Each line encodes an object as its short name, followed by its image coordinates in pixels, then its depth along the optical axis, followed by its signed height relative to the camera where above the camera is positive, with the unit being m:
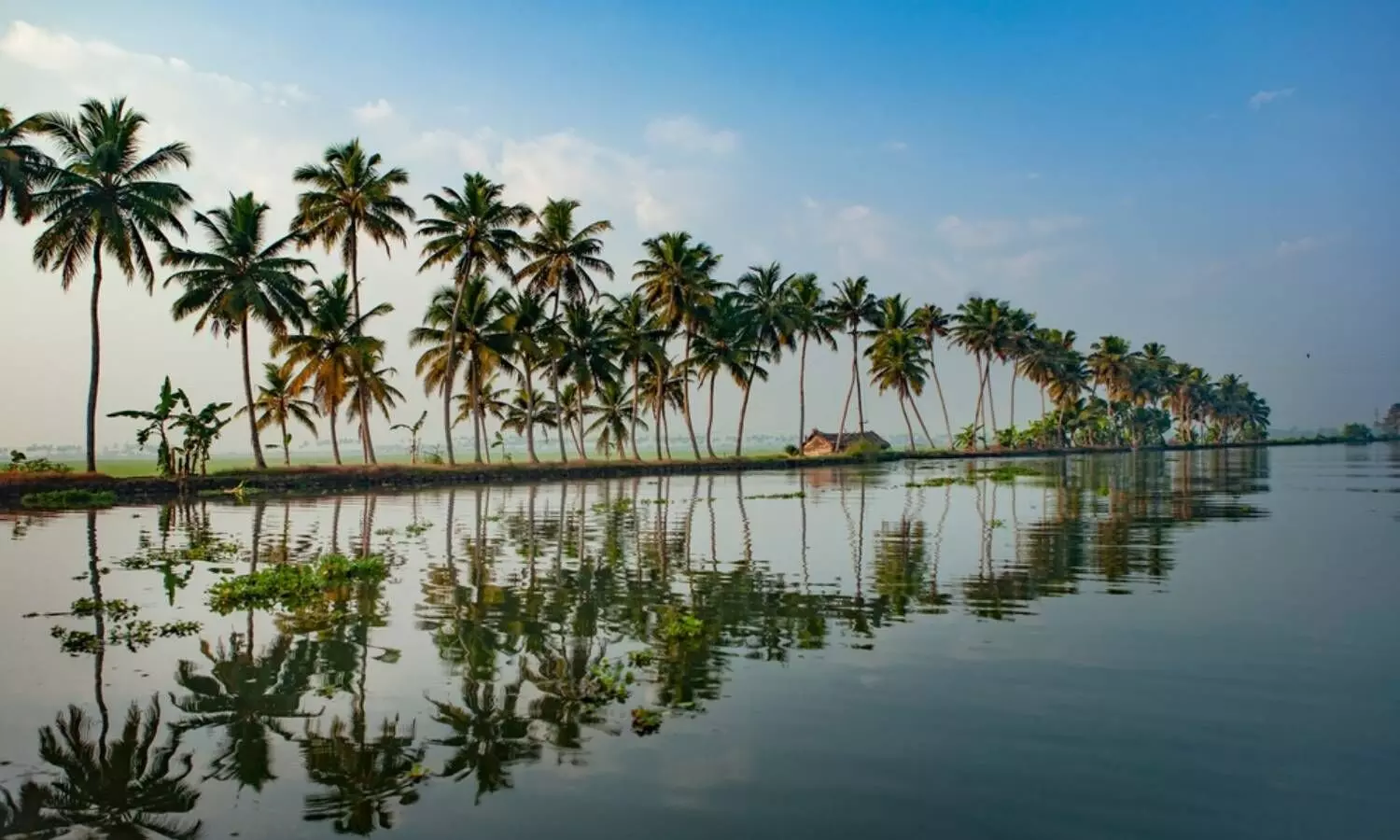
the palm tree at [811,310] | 72.25 +11.65
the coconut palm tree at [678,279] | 60.44 +11.79
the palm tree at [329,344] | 45.50 +5.58
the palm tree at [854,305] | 78.62 +12.92
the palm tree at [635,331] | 61.84 +8.49
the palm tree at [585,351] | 57.59 +6.57
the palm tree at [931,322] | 90.69 +13.03
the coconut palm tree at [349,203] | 46.16 +13.28
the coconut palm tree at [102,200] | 34.00 +10.04
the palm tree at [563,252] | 53.75 +12.26
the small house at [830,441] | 90.12 +0.63
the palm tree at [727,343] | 67.31 +8.19
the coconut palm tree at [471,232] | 48.19 +12.20
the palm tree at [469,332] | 51.22 +6.98
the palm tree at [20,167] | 30.00 +10.35
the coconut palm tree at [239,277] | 40.38 +8.24
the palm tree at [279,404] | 53.09 +2.96
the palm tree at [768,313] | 68.94 +10.74
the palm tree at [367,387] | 47.40 +3.69
